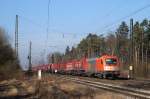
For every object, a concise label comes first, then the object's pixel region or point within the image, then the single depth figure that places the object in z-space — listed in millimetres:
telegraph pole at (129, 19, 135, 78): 61841
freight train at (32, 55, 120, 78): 55031
